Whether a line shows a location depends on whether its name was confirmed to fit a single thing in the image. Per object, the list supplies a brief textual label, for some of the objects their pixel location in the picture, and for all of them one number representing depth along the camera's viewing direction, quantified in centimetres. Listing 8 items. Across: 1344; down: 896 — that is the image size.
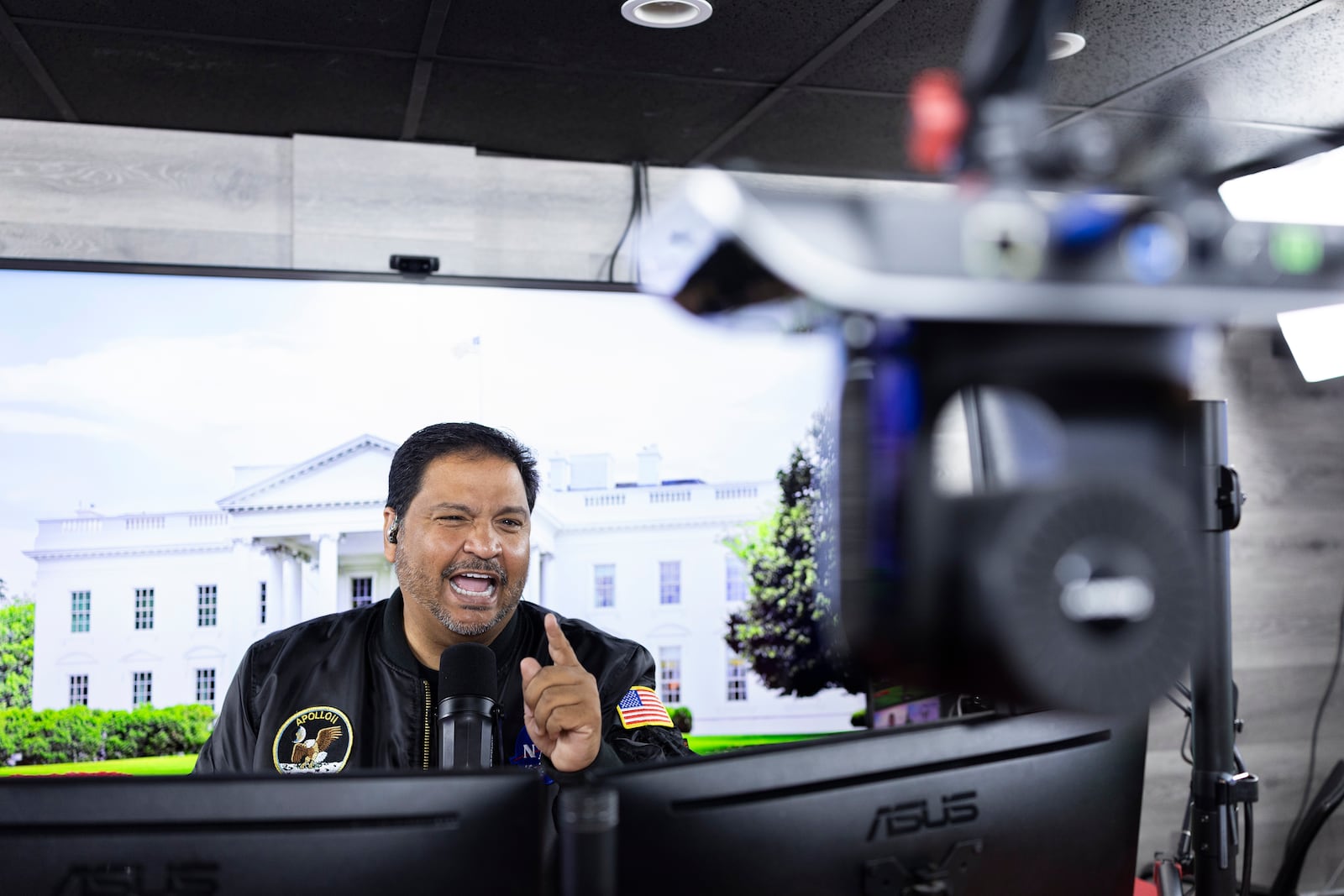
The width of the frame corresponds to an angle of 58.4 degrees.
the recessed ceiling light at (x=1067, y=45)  280
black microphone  138
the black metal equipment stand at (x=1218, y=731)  207
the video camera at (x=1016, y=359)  49
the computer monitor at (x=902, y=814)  101
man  200
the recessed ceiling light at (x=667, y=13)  262
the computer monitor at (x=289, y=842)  99
